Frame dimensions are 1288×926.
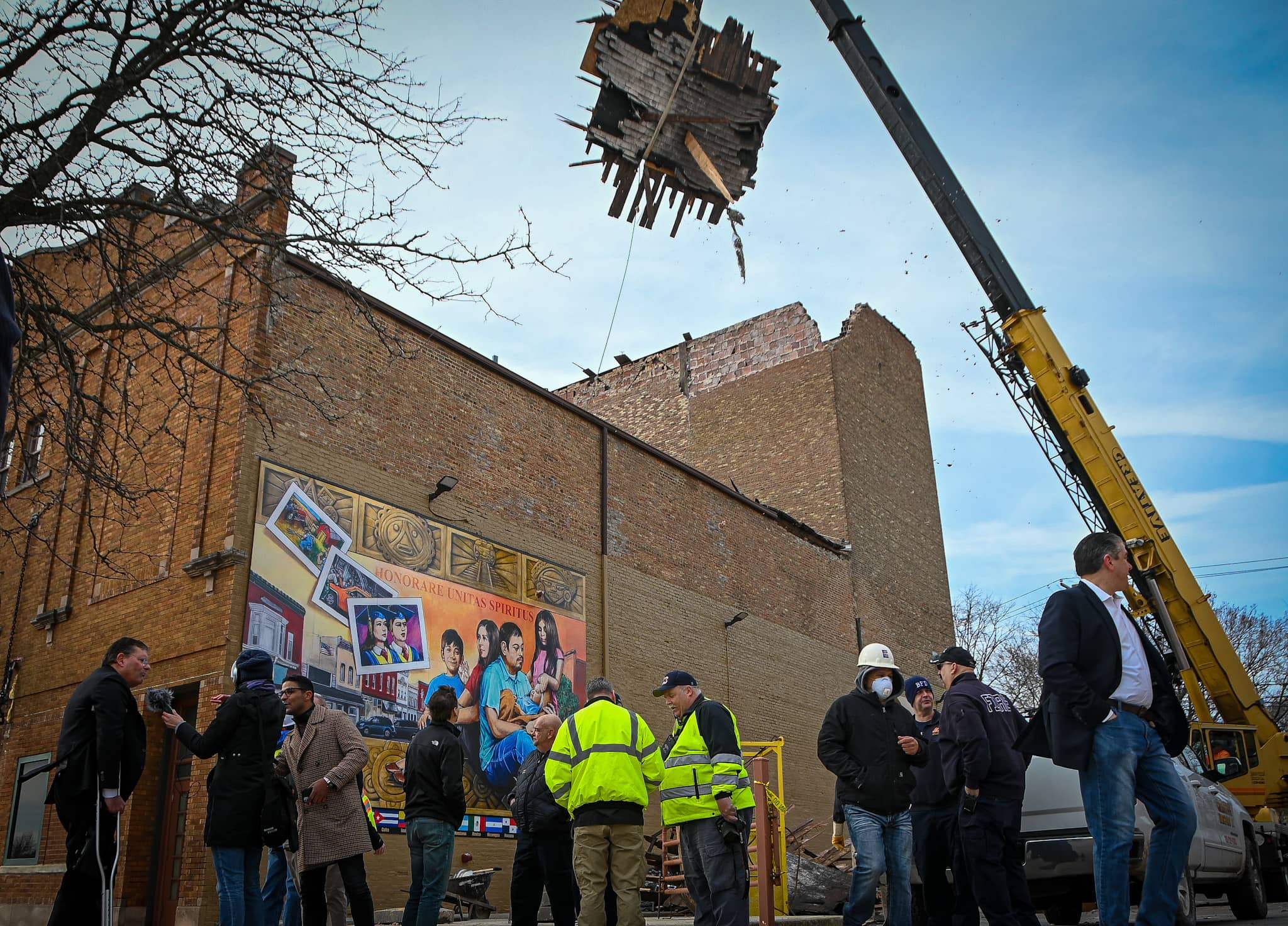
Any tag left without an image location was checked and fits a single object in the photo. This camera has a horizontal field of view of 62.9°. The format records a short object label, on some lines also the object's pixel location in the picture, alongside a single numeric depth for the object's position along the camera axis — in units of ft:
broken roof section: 29.45
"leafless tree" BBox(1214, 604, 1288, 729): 123.13
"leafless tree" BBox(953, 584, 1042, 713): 132.98
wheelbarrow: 37.68
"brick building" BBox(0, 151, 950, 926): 38.60
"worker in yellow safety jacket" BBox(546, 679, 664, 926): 20.11
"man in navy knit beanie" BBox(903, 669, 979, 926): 22.12
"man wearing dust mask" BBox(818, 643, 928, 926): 21.33
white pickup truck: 23.86
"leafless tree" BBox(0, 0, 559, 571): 23.68
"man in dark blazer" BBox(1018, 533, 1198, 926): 14.29
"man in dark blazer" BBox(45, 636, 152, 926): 16.89
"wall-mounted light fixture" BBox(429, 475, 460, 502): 46.47
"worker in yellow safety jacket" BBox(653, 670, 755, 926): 20.08
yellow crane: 48.60
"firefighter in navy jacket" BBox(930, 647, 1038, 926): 18.97
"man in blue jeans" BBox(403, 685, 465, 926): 22.91
